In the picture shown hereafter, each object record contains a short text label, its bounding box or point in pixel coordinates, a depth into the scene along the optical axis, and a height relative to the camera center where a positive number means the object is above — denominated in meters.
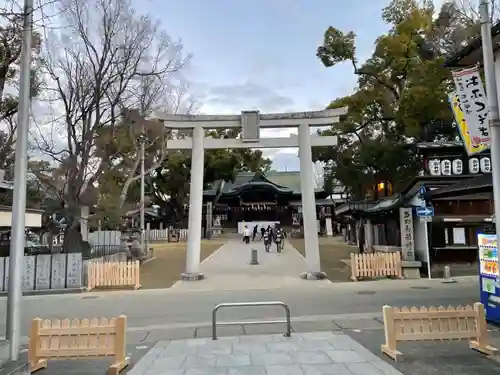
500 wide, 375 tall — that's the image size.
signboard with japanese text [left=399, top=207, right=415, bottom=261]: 17.23 -0.45
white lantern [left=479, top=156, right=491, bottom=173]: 19.61 +2.85
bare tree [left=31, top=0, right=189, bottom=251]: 17.67 +5.40
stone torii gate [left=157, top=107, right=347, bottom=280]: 16.70 +3.53
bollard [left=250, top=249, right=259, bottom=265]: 22.38 -1.69
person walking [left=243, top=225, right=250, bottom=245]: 38.76 -0.85
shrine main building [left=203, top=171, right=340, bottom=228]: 50.78 +3.13
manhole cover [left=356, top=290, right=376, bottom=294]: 13.22 -2.12
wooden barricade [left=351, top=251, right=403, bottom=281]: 16.17 -1.55
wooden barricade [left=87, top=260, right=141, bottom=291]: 15.60 -1.74
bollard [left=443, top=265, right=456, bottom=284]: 15.29 -1.92
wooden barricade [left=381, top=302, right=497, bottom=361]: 6.39 -1.56
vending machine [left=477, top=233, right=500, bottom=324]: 8.09 -1.01
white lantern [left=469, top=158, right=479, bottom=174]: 19.57 +2.75
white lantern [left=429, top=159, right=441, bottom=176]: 19.73 +2.76
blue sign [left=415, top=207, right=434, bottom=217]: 15.52 +0.51
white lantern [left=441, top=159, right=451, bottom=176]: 19.70 +2.79
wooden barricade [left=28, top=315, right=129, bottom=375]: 6.10 -1.66
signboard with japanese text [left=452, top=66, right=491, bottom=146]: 7.32 +2.18
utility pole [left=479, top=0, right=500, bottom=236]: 6.11 +1.88
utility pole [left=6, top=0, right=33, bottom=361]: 6.09 +0.56
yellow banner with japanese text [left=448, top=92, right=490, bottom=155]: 7.38 +1.79
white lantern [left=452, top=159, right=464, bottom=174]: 19.73 +2.79
